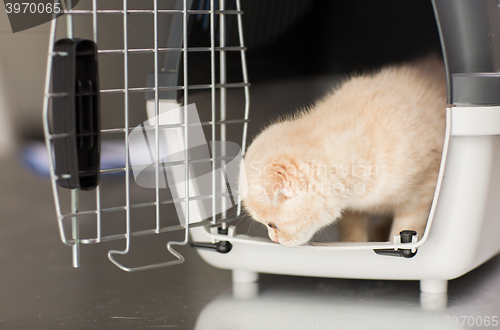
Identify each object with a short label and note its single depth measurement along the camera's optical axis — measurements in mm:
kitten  972
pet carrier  873
